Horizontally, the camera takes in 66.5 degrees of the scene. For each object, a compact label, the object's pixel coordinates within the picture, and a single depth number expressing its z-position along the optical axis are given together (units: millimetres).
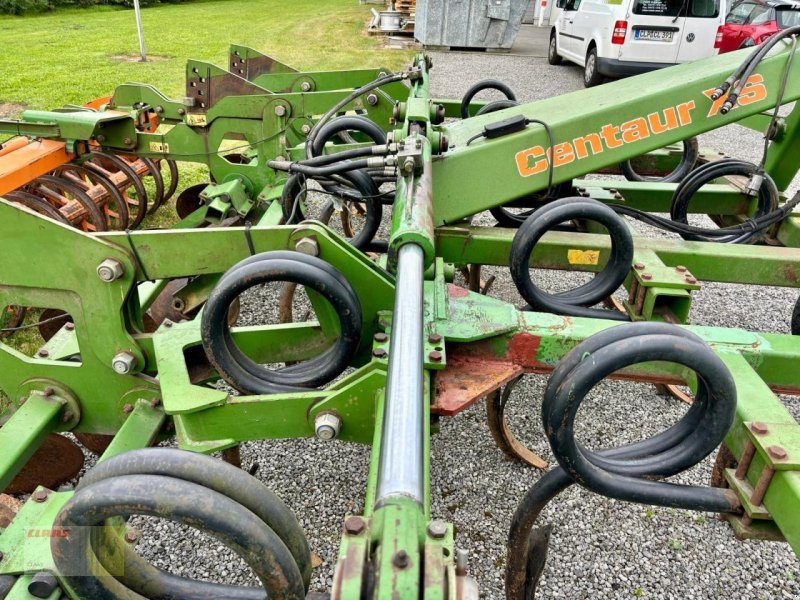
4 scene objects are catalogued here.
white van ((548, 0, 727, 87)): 8930
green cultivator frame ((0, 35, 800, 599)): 1201
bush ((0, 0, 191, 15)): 18828
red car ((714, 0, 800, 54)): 10797
